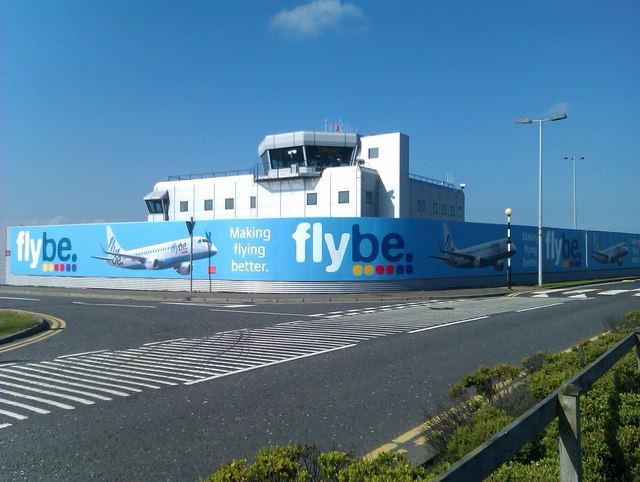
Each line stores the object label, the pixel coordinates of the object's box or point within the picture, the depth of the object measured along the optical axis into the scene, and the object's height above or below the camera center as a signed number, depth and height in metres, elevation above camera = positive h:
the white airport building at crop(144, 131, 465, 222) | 48.00 +5.85
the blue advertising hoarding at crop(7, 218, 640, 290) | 29.80 -0.20
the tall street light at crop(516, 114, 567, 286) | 33.84 +1.78
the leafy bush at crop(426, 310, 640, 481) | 4.03 -1.51
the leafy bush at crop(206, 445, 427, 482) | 3.38 -1.41
